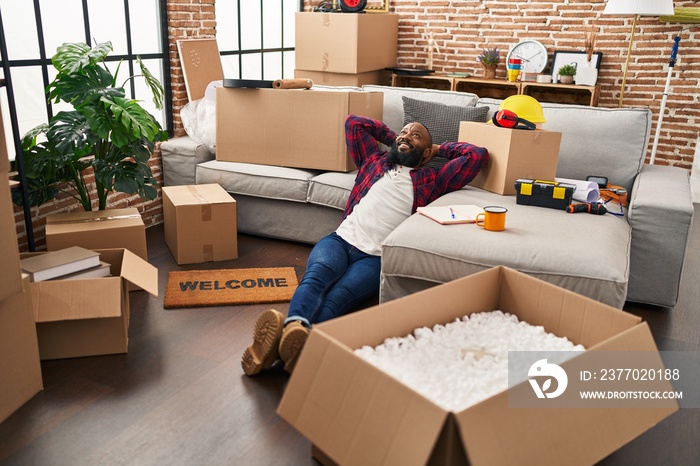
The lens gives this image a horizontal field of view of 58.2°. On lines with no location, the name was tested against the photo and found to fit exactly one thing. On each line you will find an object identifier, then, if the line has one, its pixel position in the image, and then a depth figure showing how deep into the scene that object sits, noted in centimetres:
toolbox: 278
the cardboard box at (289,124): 350
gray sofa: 231
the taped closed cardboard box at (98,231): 275
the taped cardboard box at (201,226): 322
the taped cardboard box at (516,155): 294
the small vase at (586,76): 505
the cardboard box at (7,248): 184
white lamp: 443
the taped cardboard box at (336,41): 513
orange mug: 247
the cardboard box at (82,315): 220
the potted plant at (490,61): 544
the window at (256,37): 461
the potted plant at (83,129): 281
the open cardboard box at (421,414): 125
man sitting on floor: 233
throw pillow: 340
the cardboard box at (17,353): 193
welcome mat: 284
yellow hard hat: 305
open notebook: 257
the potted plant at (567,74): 511
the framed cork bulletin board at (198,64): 400
